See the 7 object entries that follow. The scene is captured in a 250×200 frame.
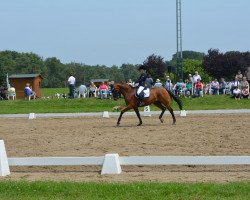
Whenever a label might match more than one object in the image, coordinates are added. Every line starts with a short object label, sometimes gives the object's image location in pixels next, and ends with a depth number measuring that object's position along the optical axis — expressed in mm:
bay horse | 19719
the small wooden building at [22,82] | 43031
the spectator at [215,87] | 33750
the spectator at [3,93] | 37091
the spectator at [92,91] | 35375
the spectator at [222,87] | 34316
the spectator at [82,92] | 36250
